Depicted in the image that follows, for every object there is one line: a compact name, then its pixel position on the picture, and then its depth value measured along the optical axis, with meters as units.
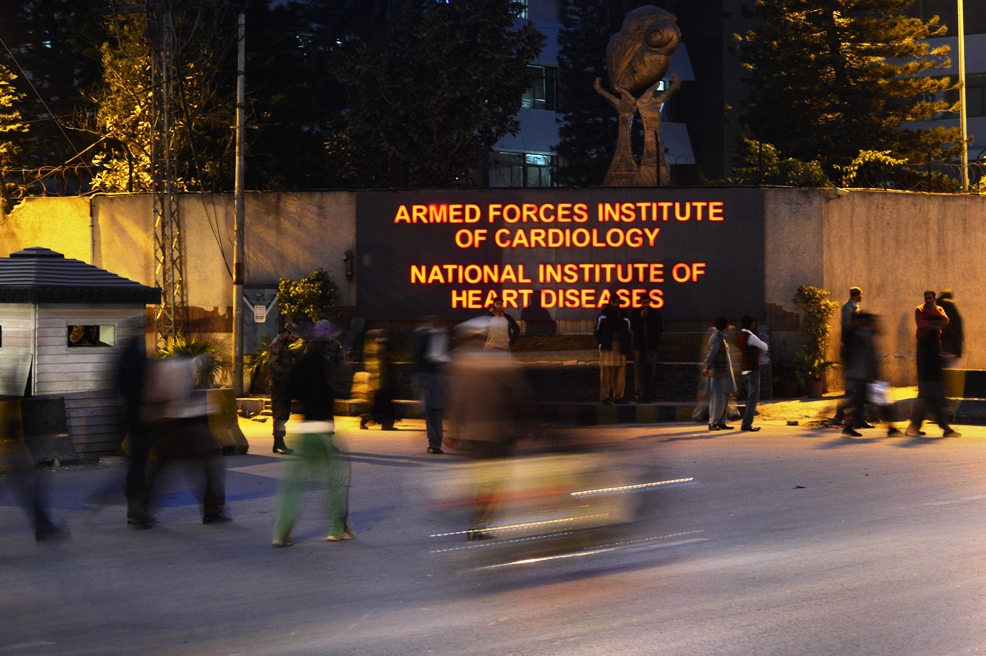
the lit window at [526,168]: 45.50
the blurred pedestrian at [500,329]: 18.28
